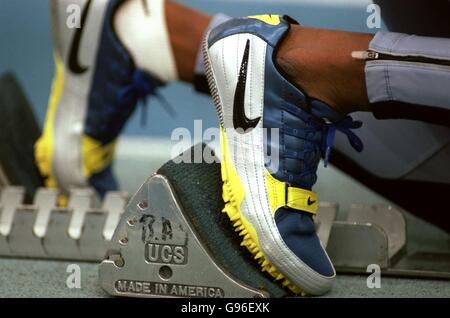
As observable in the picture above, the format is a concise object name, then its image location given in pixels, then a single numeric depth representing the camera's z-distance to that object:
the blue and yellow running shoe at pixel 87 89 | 2.71
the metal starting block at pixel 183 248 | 2.40
